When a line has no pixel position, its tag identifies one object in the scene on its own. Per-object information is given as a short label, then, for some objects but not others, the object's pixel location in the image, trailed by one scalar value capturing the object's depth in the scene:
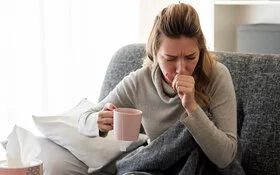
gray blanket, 1.92
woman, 1.86
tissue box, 1.62
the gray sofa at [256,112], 2.07
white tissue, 1.65
